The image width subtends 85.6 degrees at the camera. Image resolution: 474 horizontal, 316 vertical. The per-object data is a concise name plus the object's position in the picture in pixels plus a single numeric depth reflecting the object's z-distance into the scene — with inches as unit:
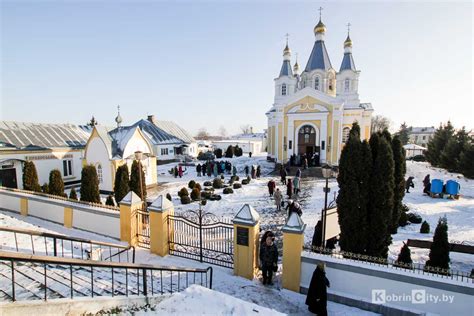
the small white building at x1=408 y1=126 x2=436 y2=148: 3326.8
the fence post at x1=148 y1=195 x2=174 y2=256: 305.9
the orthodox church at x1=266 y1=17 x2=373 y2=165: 1051.9
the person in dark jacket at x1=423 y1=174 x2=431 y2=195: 642.2
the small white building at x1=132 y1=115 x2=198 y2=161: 1405.0
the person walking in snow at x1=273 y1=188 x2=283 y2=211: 525.3
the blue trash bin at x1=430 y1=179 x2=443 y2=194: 617.3
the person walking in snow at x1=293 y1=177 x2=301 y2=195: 625.8
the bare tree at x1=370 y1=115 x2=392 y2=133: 2605.8
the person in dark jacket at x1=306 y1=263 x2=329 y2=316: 213.0
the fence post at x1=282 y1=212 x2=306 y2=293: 244.4
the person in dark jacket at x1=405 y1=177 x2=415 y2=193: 681.2
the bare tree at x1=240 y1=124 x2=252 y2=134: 4562.0
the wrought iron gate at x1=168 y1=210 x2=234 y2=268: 301.9
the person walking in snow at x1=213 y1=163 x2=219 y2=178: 924.0
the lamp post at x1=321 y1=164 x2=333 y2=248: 279.3
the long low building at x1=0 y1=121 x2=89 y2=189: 709.3
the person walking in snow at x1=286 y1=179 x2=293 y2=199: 611.8
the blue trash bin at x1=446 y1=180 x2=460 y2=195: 609.0
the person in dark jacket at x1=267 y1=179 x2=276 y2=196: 639.8
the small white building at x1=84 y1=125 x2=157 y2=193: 718.5
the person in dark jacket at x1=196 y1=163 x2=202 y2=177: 962.7
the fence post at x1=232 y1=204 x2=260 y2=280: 262.8
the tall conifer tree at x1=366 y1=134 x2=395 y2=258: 275.9
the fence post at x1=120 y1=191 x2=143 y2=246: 326.3
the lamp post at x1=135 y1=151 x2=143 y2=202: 388.5
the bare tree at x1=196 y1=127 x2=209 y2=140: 4630.9
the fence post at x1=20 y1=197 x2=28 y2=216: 427.5
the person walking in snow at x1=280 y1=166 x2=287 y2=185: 791.7
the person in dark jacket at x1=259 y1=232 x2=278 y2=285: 251.3
